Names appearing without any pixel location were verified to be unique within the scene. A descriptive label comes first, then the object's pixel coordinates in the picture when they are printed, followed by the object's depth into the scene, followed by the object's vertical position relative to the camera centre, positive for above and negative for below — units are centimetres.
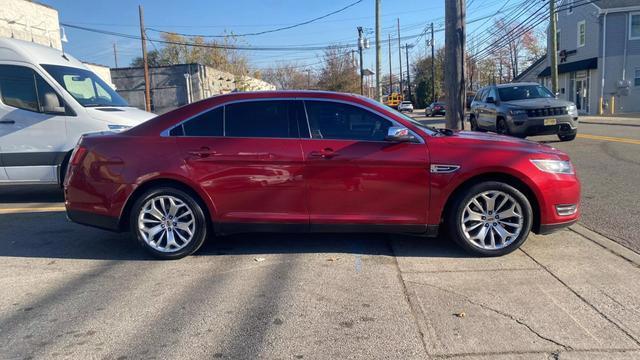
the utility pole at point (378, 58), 2311 +265
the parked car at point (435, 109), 4214 -8
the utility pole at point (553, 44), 2228 +276
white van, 731 +16
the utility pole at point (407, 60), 7250 +814
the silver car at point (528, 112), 1198 -24
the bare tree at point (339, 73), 5088 +451
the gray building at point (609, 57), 2809 +255
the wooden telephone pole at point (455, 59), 852 +89
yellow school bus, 6645 +190
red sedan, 443 -60
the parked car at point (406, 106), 5155 +37
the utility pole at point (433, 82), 5858 +337
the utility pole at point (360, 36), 3853 +652
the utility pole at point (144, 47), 3052 +524
